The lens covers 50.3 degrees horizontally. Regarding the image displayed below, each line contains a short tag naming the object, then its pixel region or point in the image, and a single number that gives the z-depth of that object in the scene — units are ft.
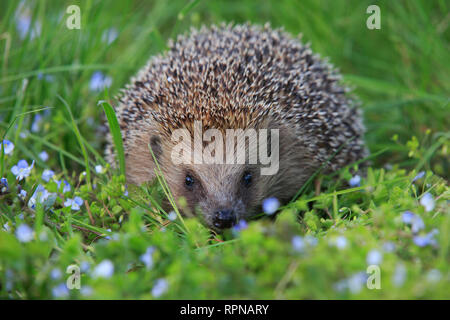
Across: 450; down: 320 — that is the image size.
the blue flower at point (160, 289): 5.48
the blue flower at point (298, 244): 5.47
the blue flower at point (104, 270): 5.49
